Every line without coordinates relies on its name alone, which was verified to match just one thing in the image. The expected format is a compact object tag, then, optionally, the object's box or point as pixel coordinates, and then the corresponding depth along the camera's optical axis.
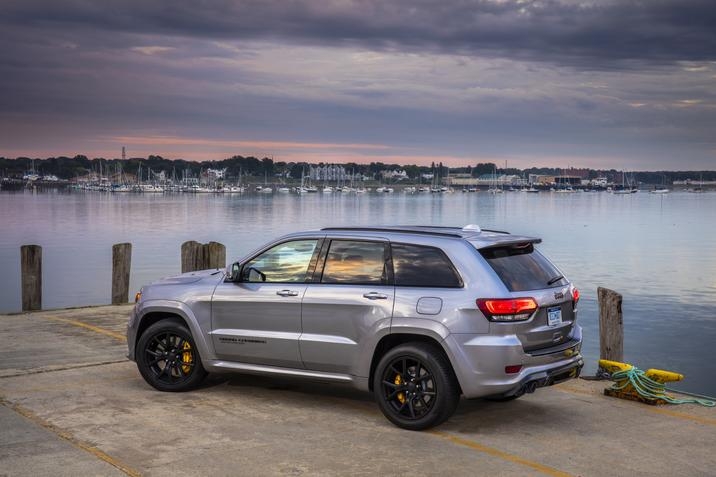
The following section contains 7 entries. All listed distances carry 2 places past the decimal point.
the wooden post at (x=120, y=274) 16.14
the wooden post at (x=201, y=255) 15.32
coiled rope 8.85
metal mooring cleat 8.84
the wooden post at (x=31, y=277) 15.66
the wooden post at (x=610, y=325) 10.29
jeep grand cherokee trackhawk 7.42
